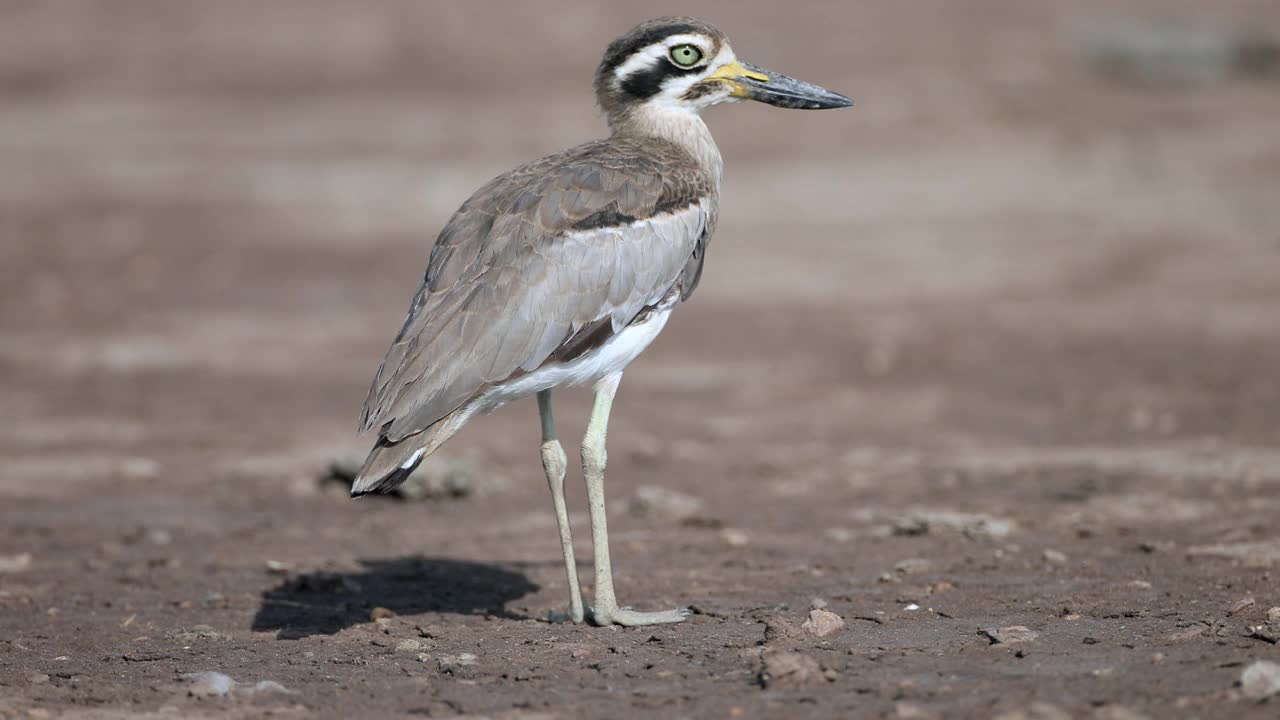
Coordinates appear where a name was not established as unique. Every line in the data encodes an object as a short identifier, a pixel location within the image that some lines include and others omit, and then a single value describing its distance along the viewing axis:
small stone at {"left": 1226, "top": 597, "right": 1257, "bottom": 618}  10.78
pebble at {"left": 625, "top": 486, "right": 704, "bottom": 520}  15.87
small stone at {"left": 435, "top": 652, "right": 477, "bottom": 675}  10.25
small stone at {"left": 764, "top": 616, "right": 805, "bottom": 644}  10.60
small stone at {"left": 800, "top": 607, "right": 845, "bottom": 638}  10.77
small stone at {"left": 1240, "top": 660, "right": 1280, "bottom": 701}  8.57
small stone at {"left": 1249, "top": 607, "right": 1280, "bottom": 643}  9.94
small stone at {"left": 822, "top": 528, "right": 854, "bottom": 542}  14.66
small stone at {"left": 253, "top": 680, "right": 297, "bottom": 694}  9.79
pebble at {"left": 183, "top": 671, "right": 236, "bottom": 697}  9.70
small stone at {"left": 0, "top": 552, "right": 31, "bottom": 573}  14.11
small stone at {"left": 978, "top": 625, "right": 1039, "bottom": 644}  10.26
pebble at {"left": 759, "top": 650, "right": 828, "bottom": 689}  9.42
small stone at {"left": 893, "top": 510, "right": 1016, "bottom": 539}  14.27
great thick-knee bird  11.01
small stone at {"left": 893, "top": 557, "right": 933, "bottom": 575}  12.98
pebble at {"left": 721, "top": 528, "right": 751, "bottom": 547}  14.55
